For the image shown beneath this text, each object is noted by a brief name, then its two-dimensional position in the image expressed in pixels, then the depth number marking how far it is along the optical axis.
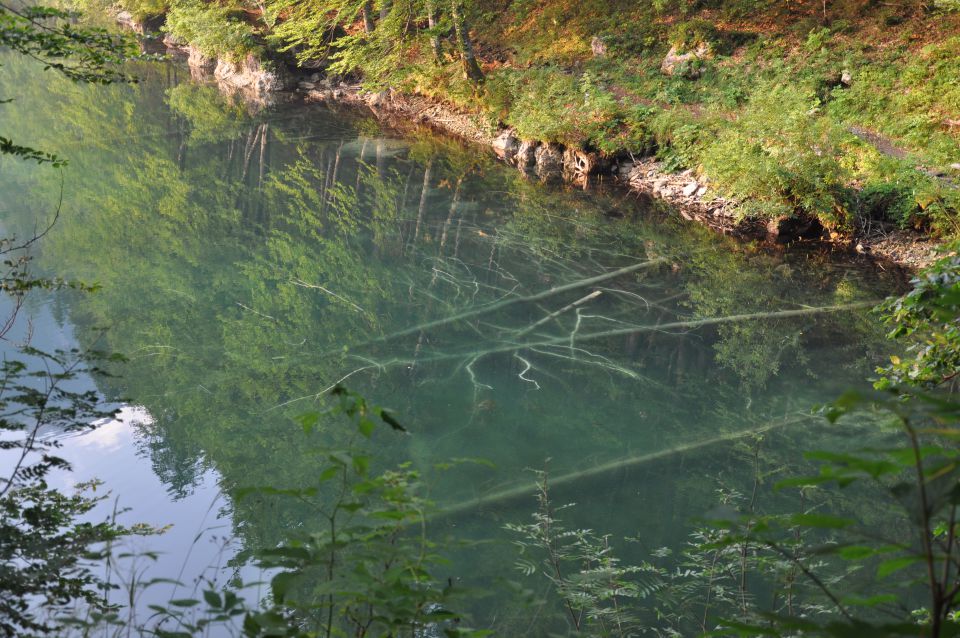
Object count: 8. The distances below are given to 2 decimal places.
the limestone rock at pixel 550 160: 14.88
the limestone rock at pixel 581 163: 14.39
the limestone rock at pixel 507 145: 15.65
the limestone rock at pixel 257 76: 21.39
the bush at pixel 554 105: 14.53
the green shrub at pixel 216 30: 21.98
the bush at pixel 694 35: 15.69
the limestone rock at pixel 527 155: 15.15
